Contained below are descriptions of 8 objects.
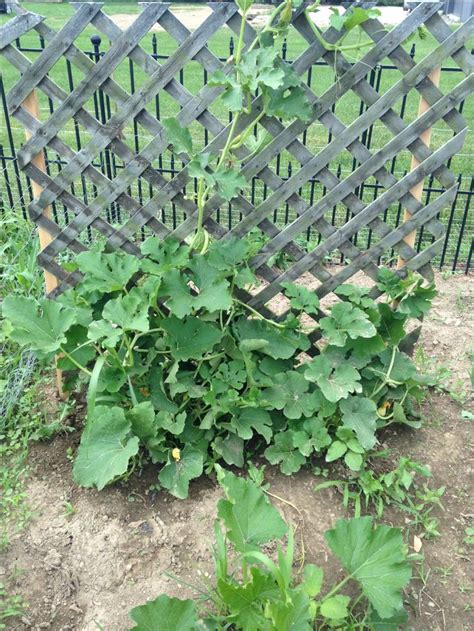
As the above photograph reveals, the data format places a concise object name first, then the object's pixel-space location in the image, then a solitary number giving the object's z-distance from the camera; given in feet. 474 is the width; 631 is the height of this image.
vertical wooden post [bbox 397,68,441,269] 9.12
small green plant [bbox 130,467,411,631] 6.64
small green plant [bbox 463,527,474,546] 8.81
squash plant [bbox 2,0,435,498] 8.79
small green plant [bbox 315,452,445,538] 9.12
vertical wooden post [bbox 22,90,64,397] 9.45
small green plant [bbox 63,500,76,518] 9.10
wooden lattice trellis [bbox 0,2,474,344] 8.79
